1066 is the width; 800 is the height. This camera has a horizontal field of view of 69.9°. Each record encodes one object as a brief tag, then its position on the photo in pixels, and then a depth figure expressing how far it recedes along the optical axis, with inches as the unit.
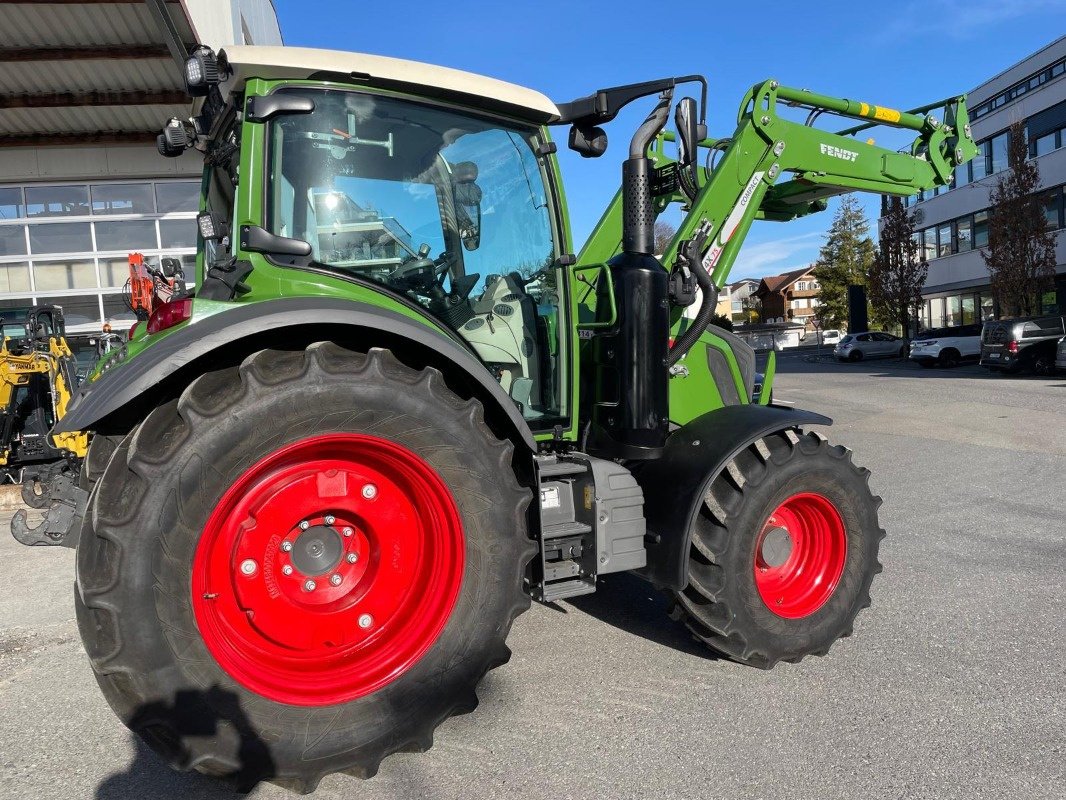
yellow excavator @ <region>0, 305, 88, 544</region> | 346.3
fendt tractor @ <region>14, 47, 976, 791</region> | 91.4
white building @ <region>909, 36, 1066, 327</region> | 1202.6
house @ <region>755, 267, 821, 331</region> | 3363.7
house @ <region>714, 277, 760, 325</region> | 3862.5
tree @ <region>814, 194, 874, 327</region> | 1822.1
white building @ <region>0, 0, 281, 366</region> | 482.6
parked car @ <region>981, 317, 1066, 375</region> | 777.6
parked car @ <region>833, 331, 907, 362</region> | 1296.8
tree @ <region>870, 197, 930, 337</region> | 1229.1
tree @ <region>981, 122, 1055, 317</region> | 1061.1
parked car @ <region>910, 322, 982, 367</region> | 1026.7
